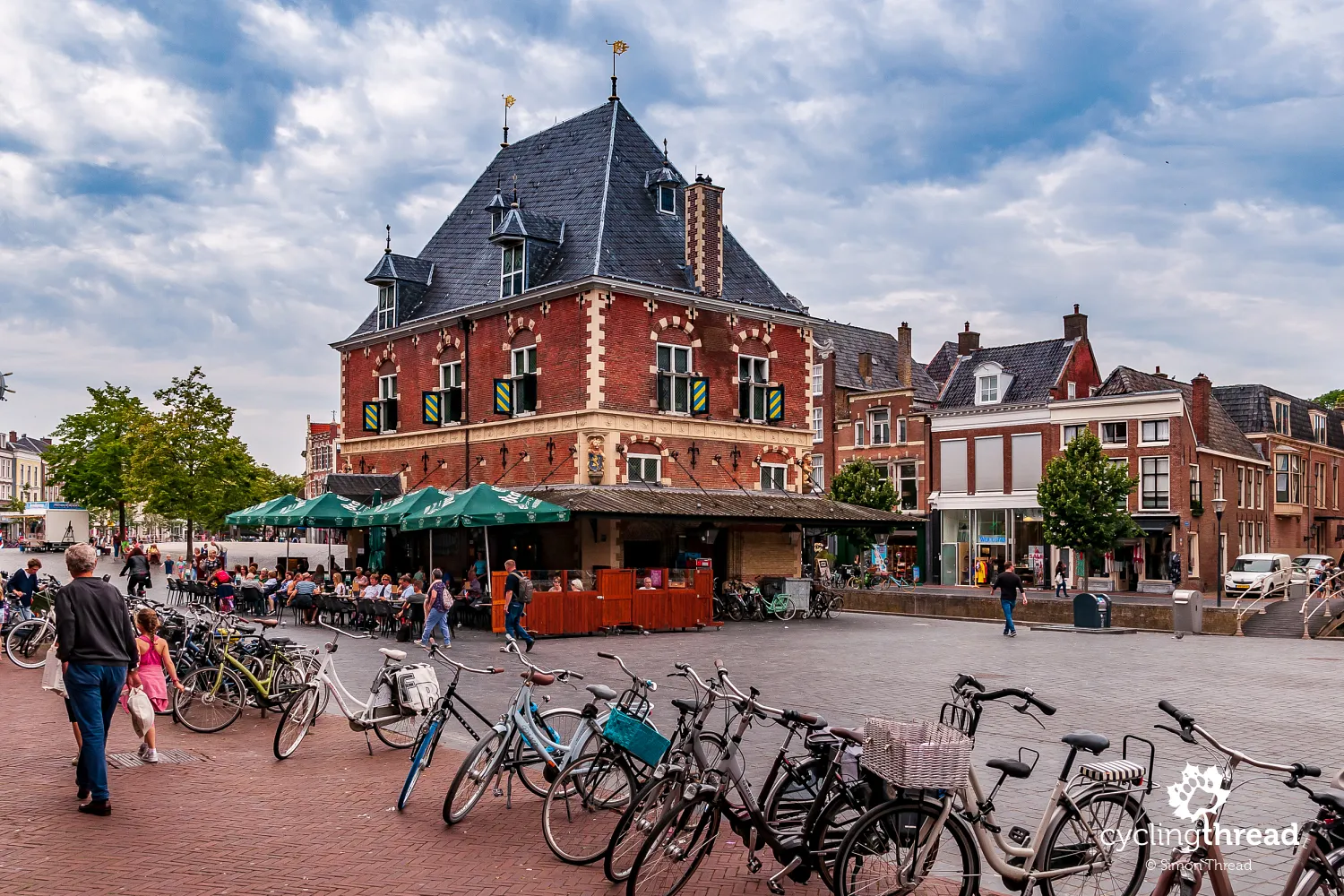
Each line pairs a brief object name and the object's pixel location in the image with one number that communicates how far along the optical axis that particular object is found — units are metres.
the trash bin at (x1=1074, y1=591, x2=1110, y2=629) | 26.47
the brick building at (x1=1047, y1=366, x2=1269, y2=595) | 42.69
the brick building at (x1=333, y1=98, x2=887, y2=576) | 27.97
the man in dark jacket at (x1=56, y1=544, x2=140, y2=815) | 7.41
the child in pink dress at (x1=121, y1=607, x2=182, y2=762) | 9.48
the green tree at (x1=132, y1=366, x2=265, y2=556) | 40.03
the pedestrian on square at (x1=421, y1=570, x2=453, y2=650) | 18.56
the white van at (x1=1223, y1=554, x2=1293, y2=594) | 40.53
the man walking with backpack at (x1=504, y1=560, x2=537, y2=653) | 19.03
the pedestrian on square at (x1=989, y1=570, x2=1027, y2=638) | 25.31
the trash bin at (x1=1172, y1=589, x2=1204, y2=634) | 25.78
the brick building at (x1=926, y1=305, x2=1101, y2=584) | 46.03
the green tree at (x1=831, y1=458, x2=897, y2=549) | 47.50
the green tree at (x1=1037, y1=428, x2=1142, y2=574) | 40.81
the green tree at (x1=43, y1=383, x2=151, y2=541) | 55.06
